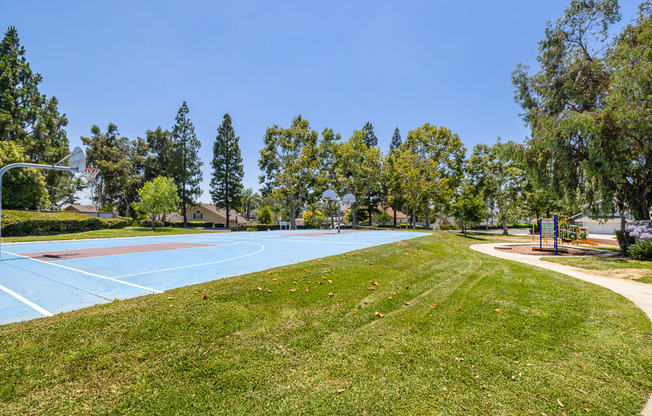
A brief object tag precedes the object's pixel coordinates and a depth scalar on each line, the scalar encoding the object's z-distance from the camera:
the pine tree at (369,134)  49.72
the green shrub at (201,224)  48.78
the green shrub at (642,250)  11.79
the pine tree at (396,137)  53.31
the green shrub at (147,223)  36.81
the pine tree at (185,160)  45.25
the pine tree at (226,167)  46.34
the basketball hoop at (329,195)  29.47
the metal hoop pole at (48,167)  11.35
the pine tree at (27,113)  31.84
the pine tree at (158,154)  47.34
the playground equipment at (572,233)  17.02
